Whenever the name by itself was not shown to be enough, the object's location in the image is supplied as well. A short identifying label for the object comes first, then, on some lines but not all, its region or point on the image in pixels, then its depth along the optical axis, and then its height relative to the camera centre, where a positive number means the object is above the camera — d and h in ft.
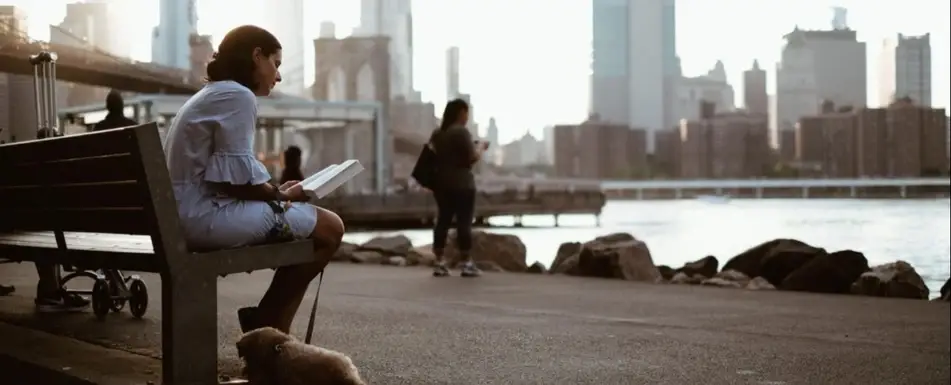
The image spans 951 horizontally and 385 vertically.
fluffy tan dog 10.03 -1.80
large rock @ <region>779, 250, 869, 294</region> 30.04 -3.28
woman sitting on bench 10.71 -0.04
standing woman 30.25 -0.45
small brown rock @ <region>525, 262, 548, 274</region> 43.19 -4.40
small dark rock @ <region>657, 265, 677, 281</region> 40.70 -4.47
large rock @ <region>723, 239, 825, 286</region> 34.94 -3.50
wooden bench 10.12 -0.67
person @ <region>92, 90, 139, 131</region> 21.56 +0.83
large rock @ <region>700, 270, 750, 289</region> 32.68 -3.81
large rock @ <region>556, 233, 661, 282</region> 32.94 -3.23
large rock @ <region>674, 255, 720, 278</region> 40.14 -4.12
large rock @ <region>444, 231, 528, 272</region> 45.42 -3.88
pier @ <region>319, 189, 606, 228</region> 185.26 -9.97
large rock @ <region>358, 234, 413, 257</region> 47.11 -3.90
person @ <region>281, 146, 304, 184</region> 38.47 -0.28
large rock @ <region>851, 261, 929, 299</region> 28.19 -3.40
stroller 17.94 -1.88
